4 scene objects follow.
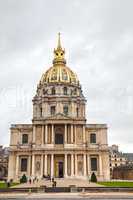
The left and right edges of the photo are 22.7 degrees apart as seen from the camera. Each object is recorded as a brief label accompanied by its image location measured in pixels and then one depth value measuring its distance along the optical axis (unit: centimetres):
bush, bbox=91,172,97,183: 5929
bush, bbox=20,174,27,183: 5803
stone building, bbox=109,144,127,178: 11112
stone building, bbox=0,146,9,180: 9082
